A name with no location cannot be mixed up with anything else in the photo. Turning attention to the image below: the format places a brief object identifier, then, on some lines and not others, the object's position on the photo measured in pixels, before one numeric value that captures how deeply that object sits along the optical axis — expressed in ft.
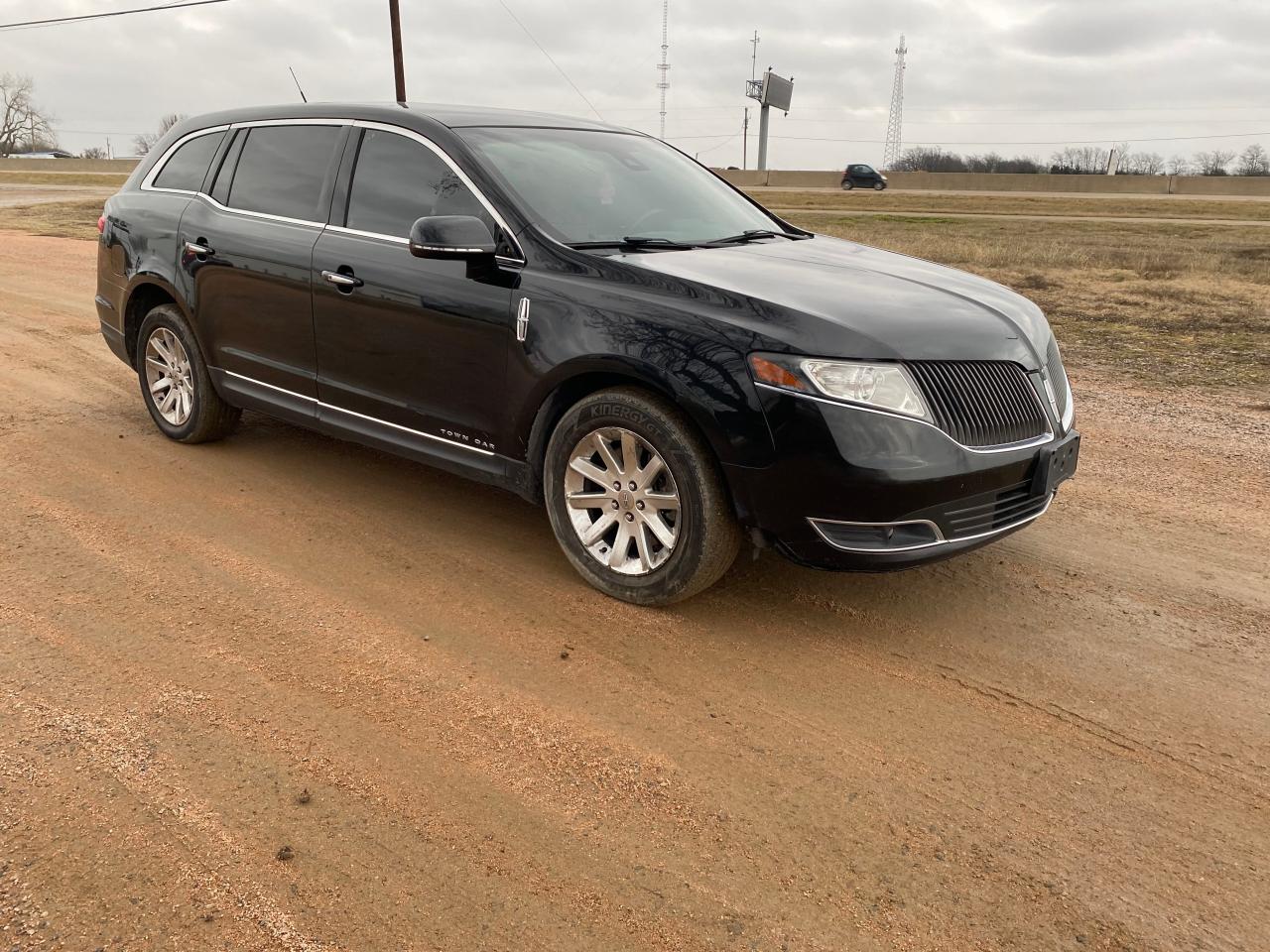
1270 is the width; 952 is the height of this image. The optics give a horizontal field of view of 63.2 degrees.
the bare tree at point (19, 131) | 342.44
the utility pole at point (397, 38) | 95.35
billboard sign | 322.75
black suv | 11.37
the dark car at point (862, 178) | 161.79
